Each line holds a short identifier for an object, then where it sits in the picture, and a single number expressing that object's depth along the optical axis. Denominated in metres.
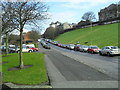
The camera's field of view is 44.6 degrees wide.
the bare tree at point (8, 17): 11.58
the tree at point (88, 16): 109.18
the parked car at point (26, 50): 34.69
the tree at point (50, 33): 125.97
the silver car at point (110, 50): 19.25
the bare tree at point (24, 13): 11.61
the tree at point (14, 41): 49.45
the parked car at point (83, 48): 31.23
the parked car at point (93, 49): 25.91
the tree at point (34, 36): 69.65
